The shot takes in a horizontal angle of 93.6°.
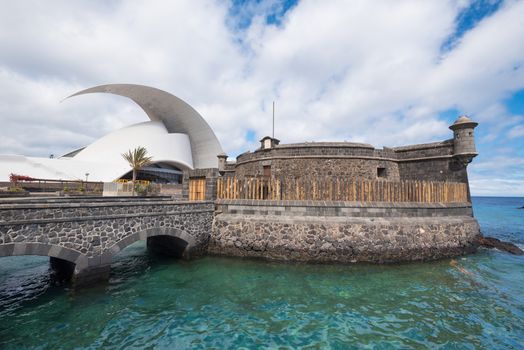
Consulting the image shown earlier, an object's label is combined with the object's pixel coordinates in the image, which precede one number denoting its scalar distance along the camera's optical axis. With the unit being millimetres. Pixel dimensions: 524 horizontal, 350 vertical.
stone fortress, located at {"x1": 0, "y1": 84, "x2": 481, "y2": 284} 7504
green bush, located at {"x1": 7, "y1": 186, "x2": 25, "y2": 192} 14706
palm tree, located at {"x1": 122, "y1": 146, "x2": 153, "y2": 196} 24873
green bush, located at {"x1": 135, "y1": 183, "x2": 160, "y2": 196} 17906
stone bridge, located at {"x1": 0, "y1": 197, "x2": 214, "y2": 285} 6250
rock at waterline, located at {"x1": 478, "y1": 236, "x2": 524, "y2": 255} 12722
